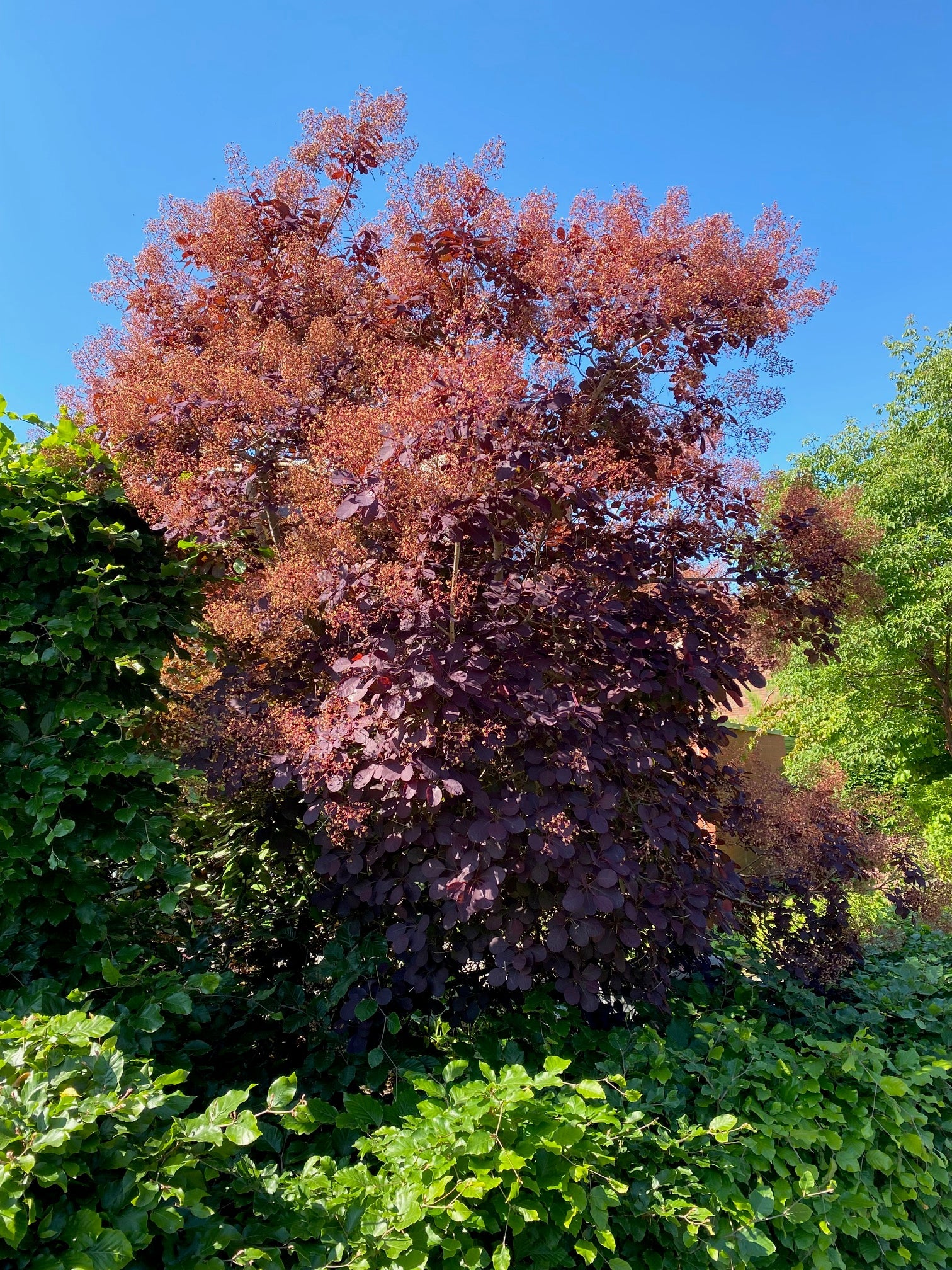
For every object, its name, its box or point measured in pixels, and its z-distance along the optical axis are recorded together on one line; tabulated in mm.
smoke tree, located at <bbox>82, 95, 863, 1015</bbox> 2125
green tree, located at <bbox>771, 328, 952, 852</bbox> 11312
